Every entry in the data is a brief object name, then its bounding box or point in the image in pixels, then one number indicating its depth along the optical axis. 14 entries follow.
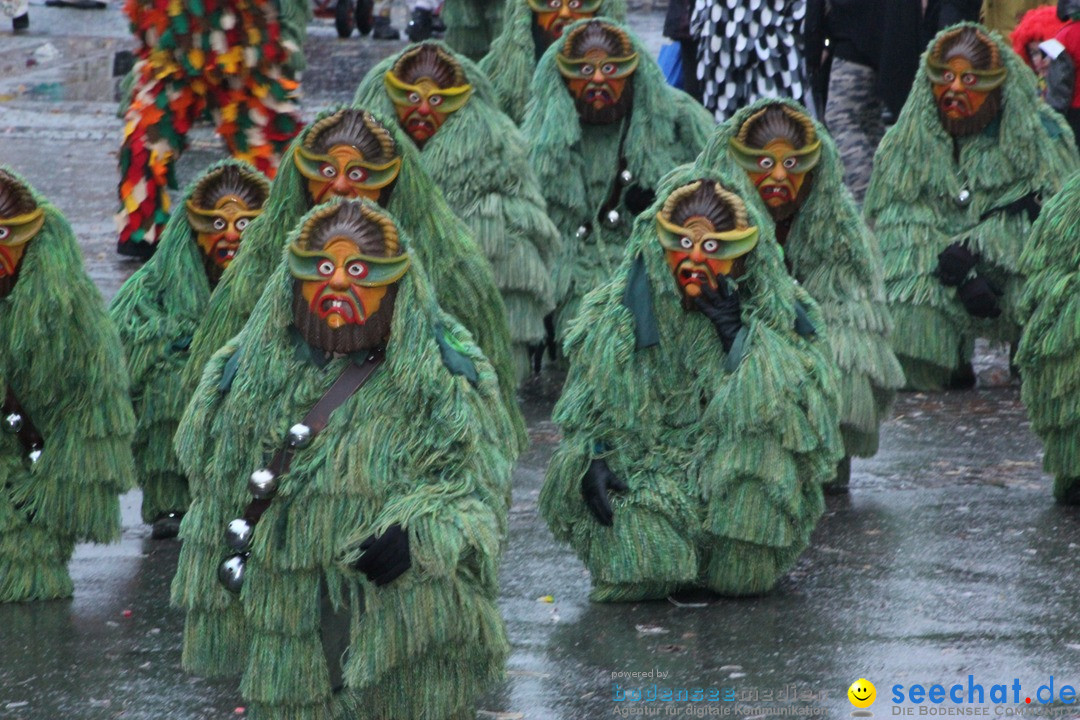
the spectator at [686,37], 23.02
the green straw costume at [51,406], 12.80
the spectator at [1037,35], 21.81
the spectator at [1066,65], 20.87
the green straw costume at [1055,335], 14.70
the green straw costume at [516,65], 20.91
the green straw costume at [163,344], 14.35
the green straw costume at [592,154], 18.34
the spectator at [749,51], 21.91
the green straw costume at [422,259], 12.98
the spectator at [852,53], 24.87
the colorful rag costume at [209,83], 19.87
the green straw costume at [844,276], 14.41
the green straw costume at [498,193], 17.39
